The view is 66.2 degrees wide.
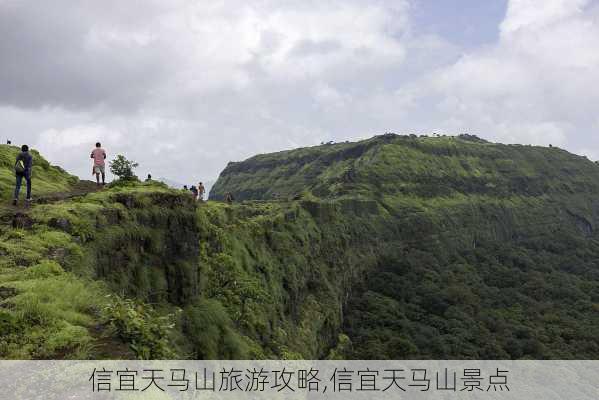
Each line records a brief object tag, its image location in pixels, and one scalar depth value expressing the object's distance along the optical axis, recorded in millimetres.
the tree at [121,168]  28469
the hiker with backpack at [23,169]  18281
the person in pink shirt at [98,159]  25828
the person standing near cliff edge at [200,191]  39888
